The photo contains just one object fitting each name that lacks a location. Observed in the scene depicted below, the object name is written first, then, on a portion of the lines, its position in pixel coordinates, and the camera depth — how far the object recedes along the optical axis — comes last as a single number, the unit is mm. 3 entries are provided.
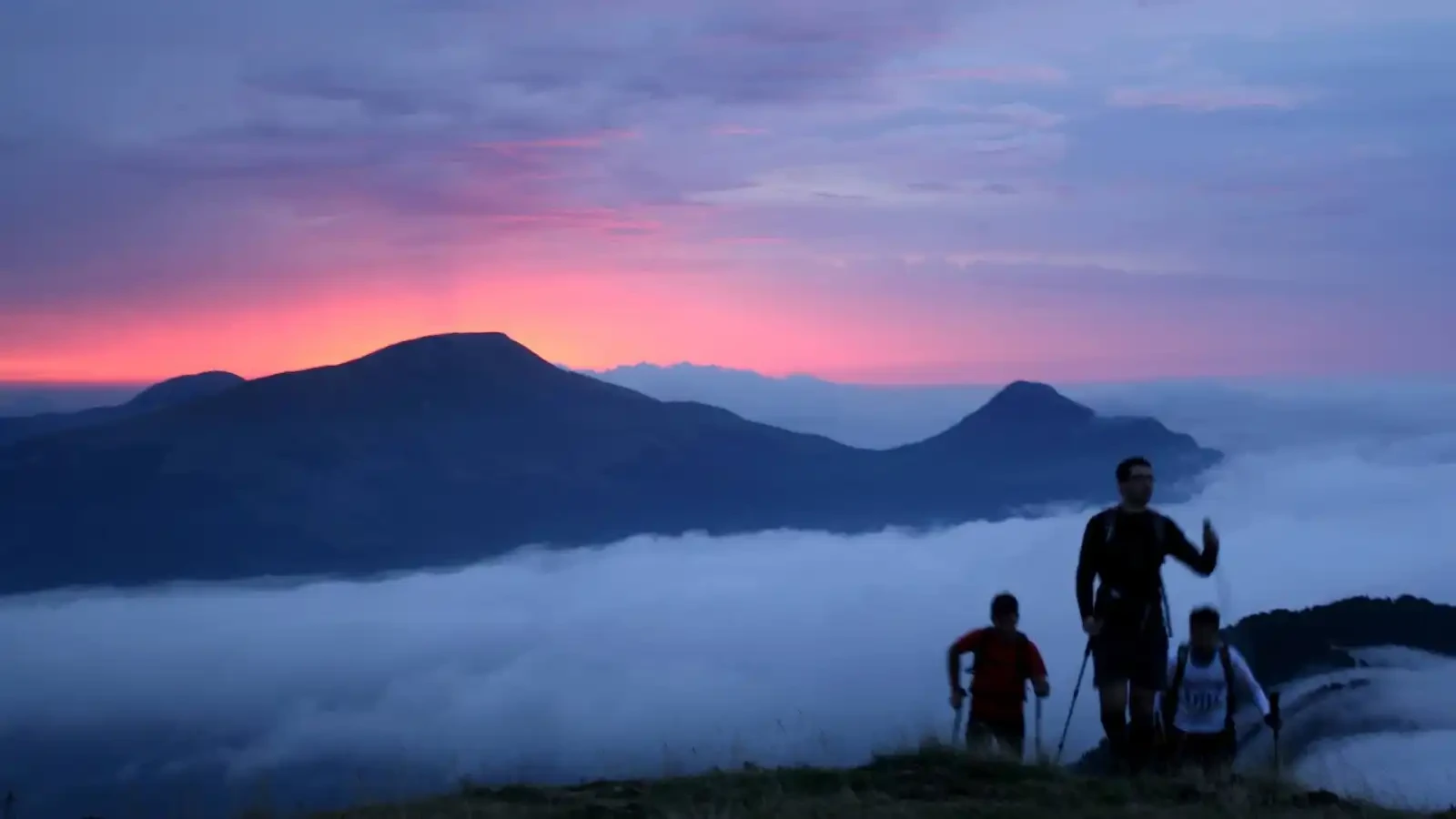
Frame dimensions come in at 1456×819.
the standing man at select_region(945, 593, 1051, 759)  8656
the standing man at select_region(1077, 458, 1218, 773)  7859
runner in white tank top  8250
